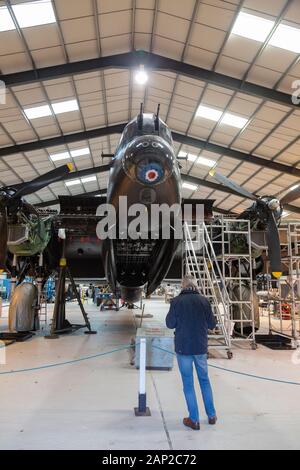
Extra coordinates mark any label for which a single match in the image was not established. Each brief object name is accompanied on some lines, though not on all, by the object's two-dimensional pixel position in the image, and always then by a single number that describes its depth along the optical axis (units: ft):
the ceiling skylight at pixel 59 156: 77.32
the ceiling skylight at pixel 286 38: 39.58
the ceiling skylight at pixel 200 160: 82.60
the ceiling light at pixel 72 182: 99.28
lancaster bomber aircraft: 20.33
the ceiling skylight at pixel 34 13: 37.47
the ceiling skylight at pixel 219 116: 61.32
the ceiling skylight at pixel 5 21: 37.32
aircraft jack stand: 38.04
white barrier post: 15.35
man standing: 14.06
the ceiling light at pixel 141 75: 51.21
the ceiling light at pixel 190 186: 103.35
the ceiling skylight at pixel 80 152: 80.07
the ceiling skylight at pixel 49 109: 57.98
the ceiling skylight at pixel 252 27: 39.47
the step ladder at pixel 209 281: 28.53
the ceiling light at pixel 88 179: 100.01
